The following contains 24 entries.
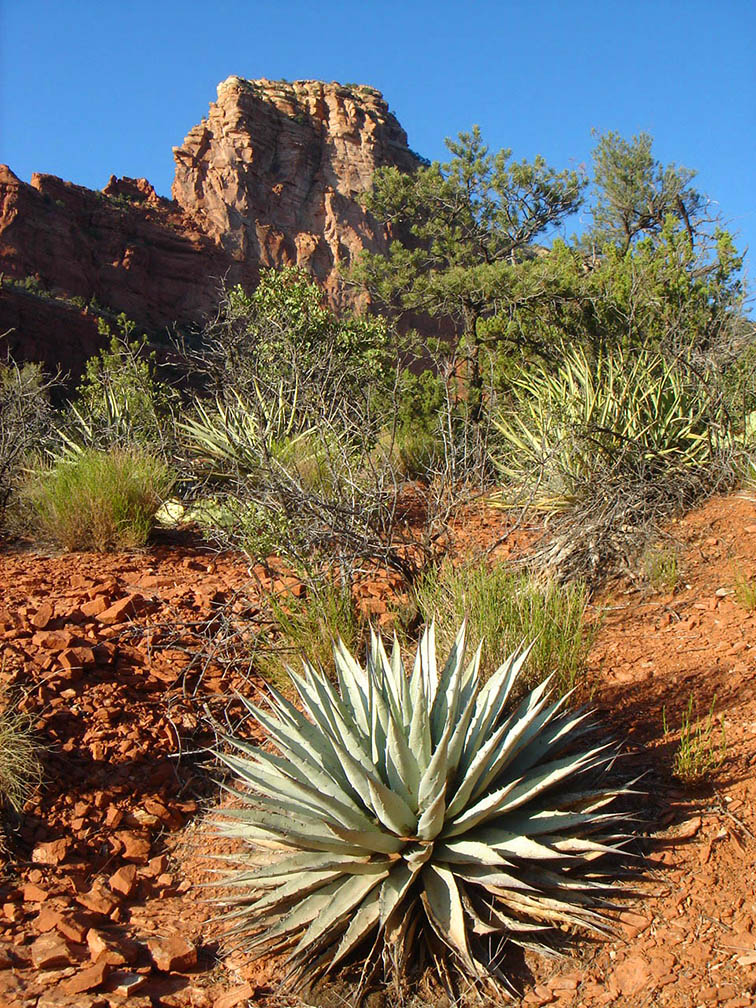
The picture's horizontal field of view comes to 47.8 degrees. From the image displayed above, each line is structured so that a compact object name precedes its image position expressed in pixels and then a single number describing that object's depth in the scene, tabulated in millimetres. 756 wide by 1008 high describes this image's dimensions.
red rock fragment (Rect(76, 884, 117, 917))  3141
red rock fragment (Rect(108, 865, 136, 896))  3303
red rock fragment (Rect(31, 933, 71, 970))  2770
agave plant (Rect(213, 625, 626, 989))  2635
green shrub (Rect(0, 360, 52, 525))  7254
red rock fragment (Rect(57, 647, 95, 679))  4398
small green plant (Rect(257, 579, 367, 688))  4488
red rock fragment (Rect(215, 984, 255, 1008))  2635
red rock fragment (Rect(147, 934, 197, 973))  2834
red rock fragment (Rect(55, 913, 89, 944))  2939
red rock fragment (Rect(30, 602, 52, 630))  4746
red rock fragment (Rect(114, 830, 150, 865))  3547
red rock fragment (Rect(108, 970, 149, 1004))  2662
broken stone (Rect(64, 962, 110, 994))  2637
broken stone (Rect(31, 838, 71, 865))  3414
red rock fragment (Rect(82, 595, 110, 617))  5113
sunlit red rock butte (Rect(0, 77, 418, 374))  40750
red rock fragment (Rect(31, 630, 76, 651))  4555
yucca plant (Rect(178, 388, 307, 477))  7309
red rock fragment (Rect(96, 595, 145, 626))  5043
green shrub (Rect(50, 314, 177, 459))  8289
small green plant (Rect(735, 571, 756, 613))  4781
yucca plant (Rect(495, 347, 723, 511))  6570
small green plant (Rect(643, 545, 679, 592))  5430
